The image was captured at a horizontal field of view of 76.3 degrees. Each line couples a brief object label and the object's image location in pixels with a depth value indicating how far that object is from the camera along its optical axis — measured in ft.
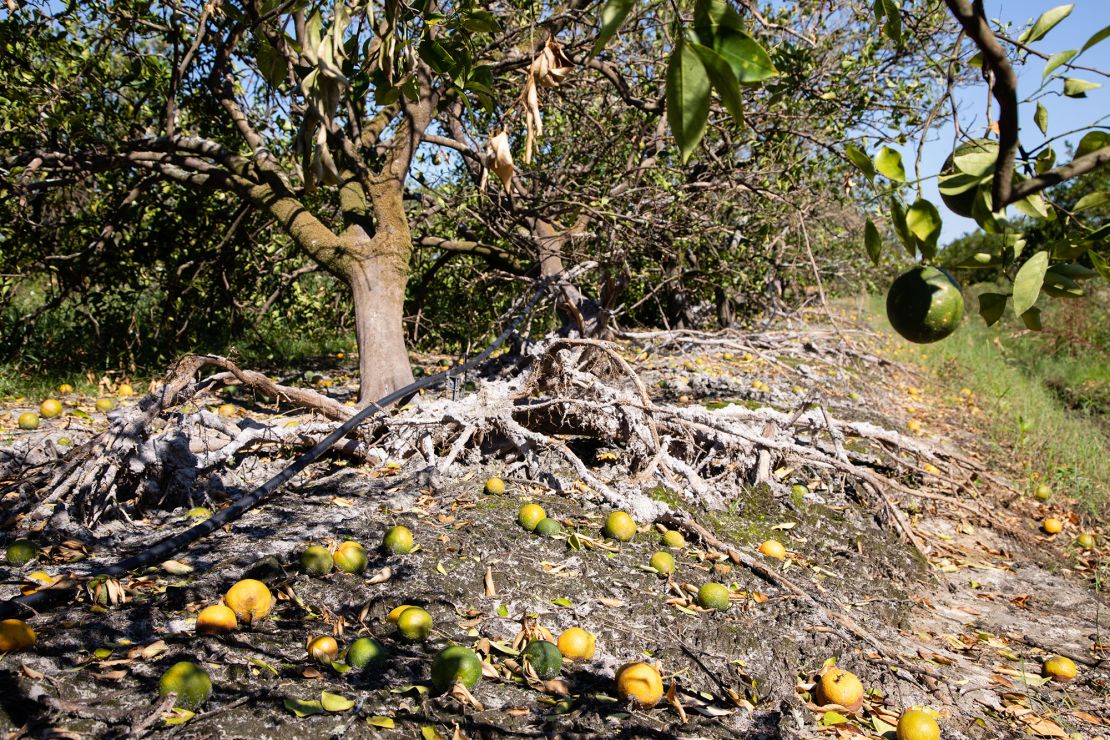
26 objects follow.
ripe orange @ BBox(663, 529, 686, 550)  10.72
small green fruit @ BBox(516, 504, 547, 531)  10.40
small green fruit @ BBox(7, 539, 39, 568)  8.57
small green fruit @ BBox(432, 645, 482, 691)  6.73
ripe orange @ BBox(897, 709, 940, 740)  7.06
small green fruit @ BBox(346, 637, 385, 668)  7.04
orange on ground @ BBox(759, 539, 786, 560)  10.90
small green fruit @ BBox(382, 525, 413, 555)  9.29
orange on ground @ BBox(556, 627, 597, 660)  7.68
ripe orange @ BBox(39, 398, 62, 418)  15.28
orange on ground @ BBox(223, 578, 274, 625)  7.63
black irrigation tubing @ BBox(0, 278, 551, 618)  7.43
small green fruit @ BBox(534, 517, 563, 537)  10.22
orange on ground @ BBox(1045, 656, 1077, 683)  9.15
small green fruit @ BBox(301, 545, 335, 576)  8.61
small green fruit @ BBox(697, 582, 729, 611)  9.05
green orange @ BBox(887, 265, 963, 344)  4.83
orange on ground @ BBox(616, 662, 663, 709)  6.98
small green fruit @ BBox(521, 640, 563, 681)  7.34
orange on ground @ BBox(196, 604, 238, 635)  7.26
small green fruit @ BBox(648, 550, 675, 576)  9.66
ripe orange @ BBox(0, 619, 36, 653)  6.52
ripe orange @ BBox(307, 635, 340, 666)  7.04
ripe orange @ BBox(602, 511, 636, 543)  10.42
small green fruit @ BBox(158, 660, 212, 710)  6.14
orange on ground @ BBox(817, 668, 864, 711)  7.66
